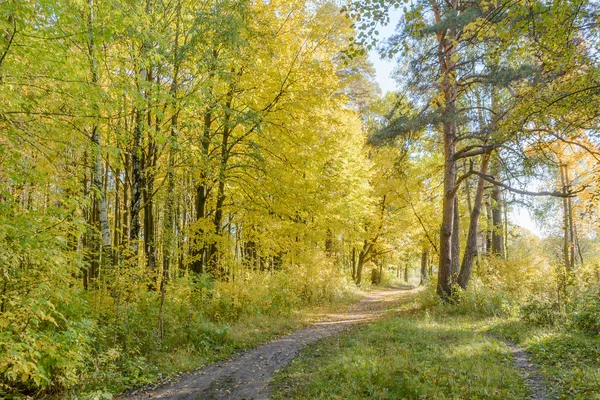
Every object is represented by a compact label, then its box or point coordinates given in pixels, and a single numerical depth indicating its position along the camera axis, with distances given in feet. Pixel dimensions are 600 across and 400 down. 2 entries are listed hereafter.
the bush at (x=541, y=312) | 30.19
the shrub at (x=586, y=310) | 25.98
